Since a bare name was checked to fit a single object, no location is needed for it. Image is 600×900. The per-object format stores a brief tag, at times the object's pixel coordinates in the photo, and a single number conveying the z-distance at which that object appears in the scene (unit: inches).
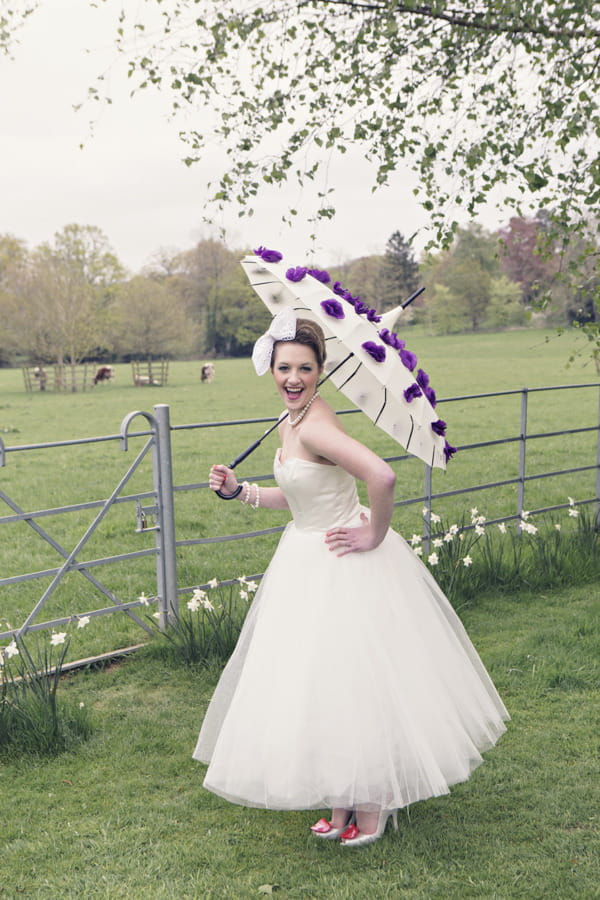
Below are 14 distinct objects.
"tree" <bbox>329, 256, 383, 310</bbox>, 2561.5
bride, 120.7
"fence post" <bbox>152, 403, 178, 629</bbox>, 212.2
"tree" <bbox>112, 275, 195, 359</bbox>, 1601.9
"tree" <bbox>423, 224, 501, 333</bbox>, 2755.9
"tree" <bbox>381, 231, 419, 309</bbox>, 2674.7
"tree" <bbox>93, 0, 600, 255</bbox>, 290.7
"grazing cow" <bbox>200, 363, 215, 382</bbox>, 1441.9
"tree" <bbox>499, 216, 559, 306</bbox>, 2882.6
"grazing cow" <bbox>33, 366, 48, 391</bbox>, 1406.3
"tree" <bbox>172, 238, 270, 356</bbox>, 2282.2
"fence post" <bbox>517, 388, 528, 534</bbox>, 300.3
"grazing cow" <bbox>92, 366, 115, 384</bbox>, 1510.8
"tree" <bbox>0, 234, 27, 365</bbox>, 1775.8
